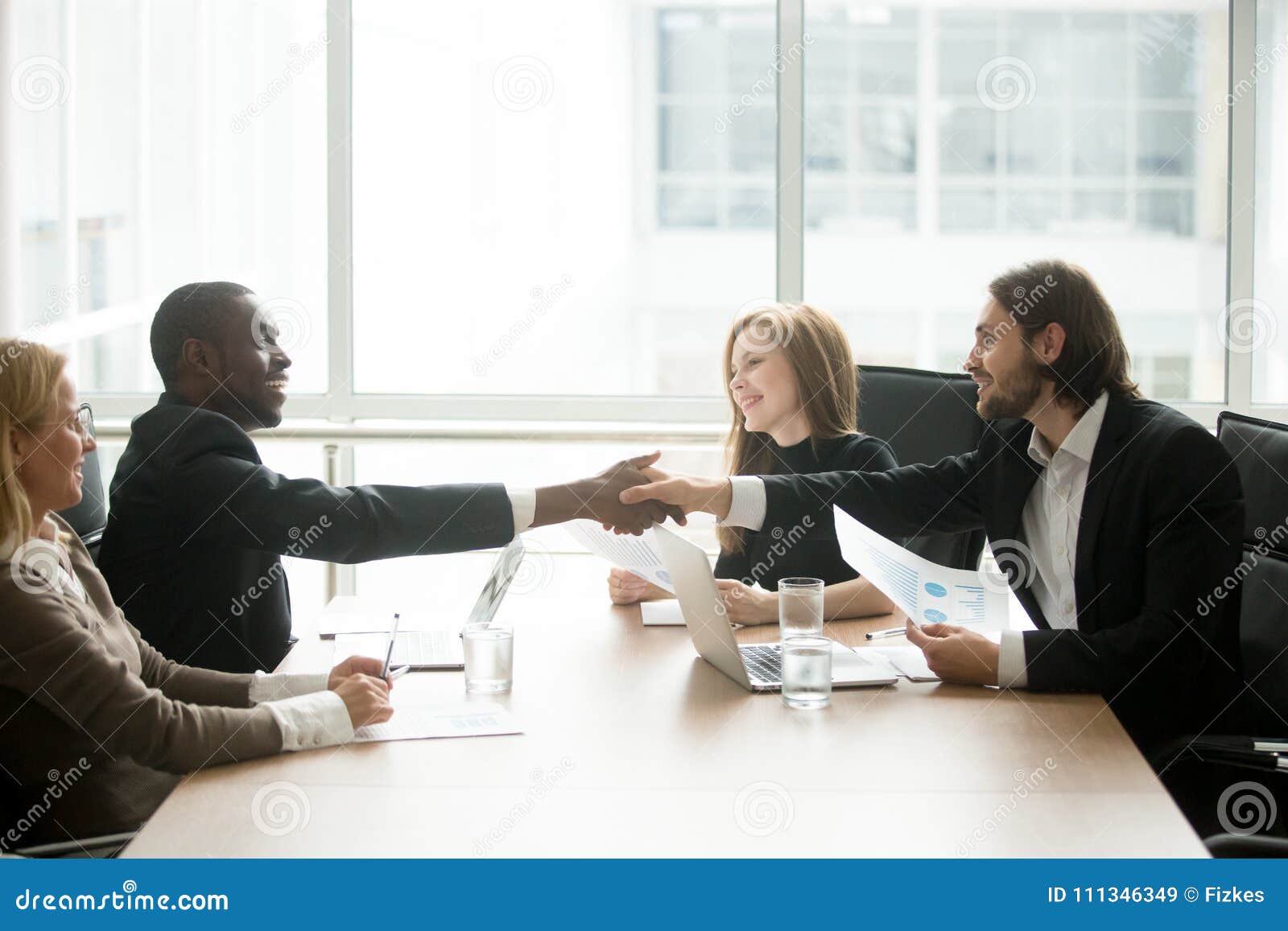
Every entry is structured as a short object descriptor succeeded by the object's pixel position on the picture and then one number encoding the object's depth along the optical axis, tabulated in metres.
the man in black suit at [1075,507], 1.90
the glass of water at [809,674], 1.81
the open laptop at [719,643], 1.89
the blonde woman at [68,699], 1.58
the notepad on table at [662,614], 2.36
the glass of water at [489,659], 1.91
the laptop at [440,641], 2.09
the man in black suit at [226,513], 2.27
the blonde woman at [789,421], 2.69
